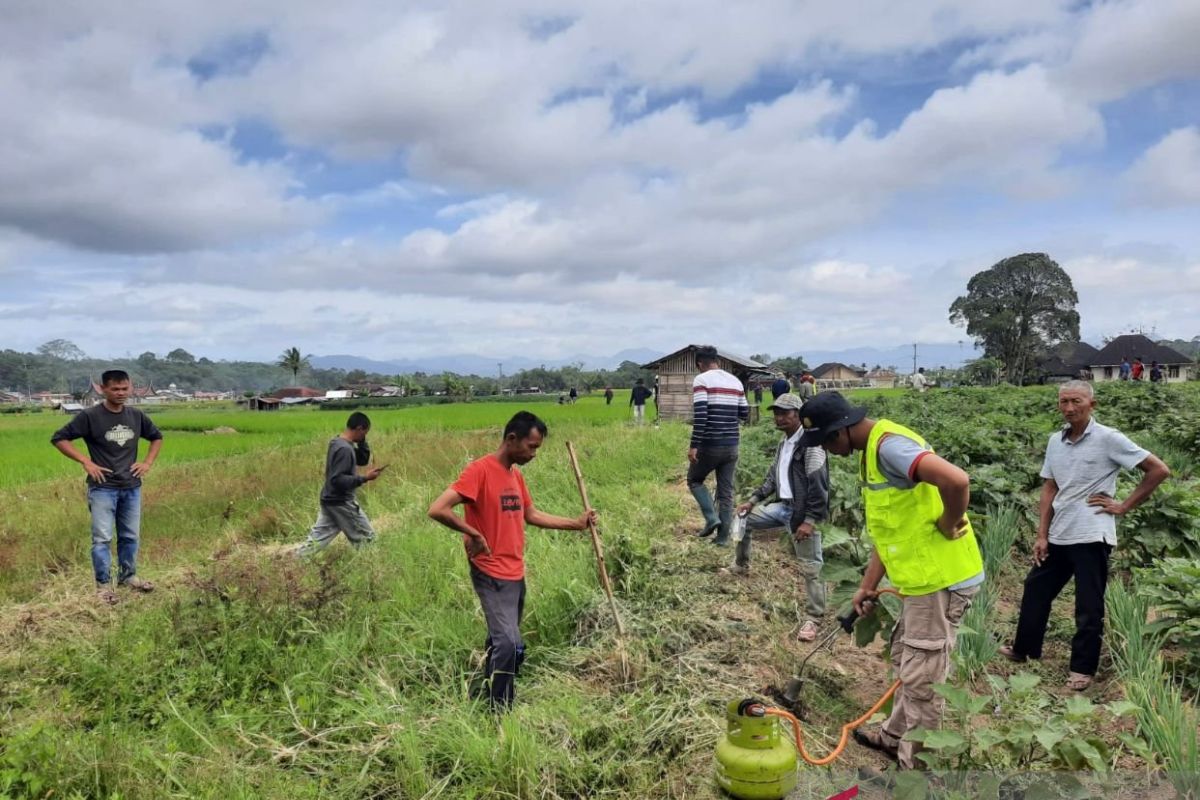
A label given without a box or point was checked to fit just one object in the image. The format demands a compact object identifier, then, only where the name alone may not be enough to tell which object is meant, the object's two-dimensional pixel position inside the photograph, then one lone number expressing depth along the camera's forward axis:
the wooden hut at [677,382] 22.73
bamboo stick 3.92
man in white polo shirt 4.00
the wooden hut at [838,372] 99.25
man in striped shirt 6.24
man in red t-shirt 3.57
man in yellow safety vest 2.97
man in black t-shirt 5.72
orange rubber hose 2.56
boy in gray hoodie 6.08
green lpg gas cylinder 2.51
